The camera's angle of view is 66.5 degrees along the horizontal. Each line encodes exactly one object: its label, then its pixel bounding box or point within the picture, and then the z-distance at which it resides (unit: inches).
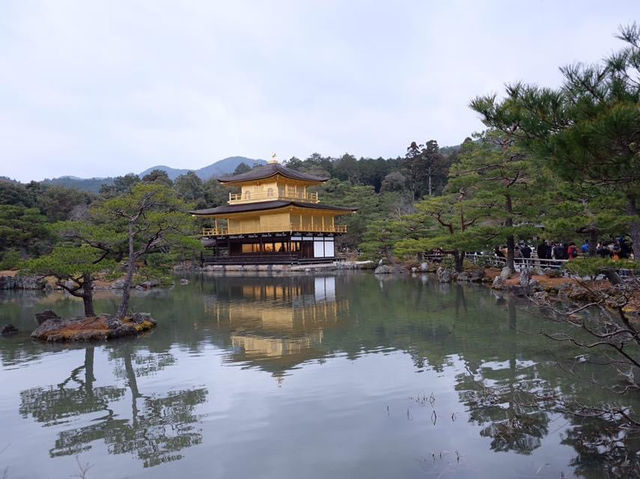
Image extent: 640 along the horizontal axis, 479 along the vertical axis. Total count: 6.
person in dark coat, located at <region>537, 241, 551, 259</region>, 717.9
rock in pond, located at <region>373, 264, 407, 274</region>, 1065.5
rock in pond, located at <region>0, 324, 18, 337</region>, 447.0
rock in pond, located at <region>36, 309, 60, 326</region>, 456.8
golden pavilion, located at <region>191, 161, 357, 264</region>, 1252.5
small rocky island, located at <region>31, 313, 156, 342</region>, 405.7
